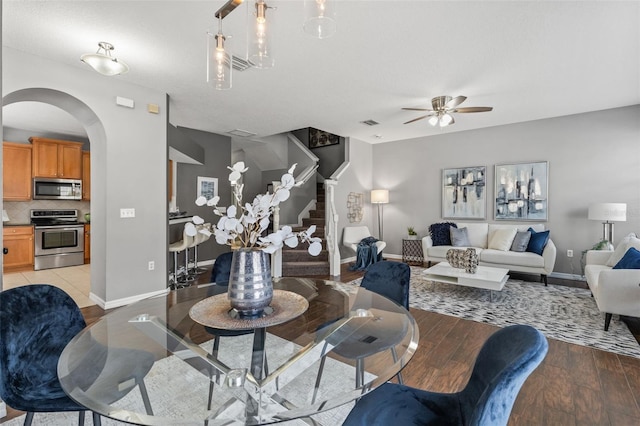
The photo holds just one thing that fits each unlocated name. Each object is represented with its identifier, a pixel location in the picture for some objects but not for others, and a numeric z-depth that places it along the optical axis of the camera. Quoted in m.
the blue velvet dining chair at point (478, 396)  0.81
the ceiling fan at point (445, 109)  3.95
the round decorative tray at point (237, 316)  1.30
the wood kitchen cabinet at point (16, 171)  5.36
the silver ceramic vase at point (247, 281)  1.35
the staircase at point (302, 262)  5.06
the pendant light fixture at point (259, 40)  1.77
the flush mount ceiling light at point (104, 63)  2.48
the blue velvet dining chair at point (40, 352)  1.17
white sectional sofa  4.47
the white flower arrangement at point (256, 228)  1.36
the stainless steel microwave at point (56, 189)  5.60
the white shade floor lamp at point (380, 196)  6.61
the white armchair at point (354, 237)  5.89
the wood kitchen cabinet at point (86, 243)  6.05
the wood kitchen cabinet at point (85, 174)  6.16
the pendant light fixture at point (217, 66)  2.17
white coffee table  3.52
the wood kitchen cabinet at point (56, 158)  5.59
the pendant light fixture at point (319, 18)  1.53
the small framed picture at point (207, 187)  6.10
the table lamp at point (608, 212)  4.18
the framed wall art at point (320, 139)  7.12
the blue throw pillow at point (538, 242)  4.69
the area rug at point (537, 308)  2.69
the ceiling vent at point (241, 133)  5.92
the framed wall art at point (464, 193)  5.78
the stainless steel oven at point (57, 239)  5.47
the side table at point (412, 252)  6.25
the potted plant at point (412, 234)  6.42
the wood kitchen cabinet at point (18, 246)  5.29
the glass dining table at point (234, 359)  0.94
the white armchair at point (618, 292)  2.68
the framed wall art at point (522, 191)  5.16
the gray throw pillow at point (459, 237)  5.42
